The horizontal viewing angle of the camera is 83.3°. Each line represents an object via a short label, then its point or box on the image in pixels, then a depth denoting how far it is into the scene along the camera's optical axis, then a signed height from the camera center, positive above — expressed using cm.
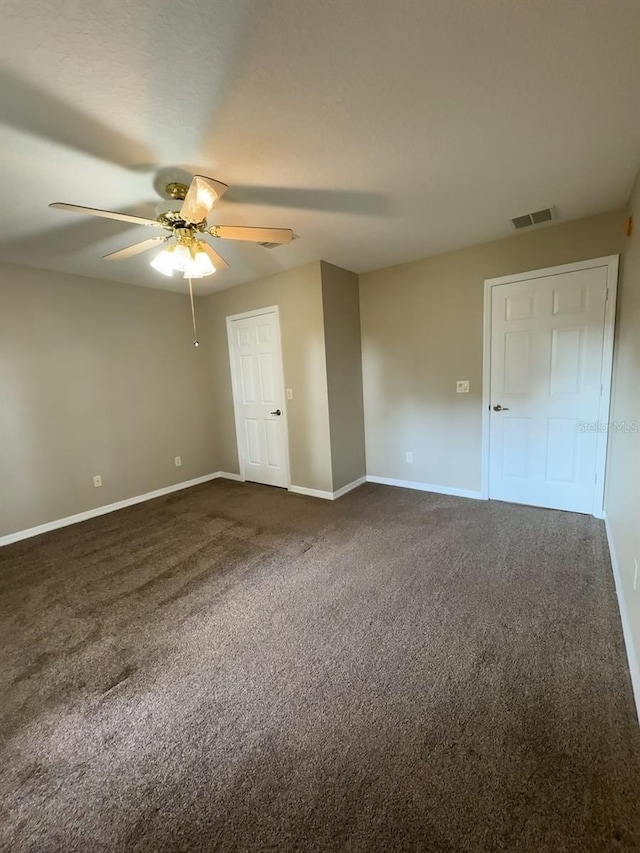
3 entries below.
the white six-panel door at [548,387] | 293 -25
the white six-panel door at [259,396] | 418 -26
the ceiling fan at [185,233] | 194 +84
